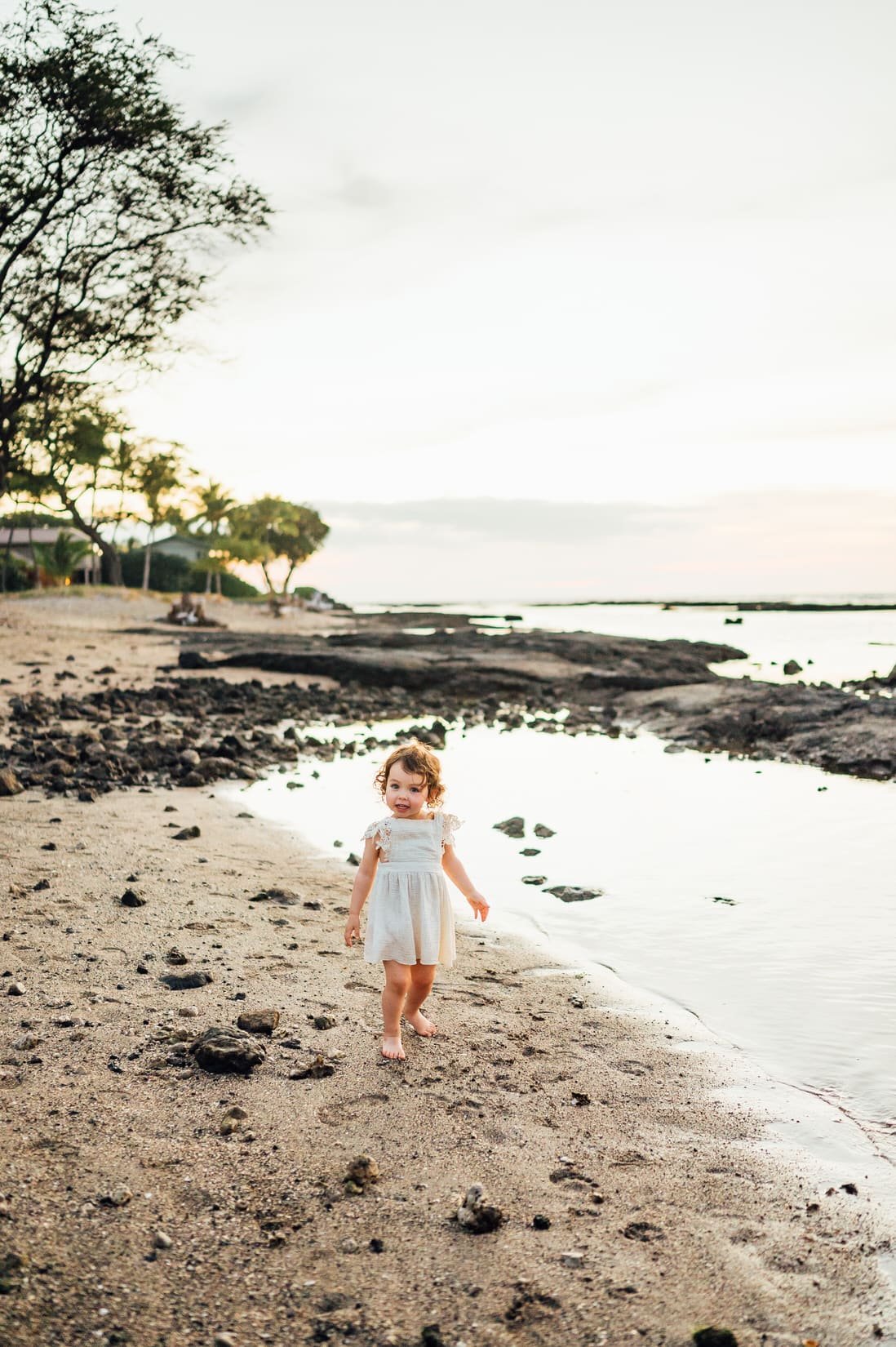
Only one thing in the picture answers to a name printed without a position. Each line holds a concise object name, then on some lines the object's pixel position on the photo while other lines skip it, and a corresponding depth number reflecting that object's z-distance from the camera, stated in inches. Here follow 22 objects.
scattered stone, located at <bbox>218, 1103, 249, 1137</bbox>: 137.3
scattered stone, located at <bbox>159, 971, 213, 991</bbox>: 188.9
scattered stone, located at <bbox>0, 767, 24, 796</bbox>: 343.6
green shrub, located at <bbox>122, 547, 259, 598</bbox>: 3065.9
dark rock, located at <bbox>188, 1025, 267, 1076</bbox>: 155.2
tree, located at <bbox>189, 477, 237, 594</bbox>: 3245.6
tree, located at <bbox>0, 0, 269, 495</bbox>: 750.5
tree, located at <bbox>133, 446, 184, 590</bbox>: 2623.0
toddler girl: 174.1
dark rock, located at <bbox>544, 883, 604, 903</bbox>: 279.1
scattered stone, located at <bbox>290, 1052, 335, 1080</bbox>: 156.0
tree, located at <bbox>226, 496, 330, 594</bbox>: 3280.0
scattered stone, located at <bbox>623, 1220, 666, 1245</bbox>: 117.6
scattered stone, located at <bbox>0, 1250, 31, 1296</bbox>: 102.6
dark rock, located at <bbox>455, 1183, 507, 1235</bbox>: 116.7
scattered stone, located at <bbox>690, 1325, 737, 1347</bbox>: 98.3
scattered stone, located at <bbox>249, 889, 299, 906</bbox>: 253.6
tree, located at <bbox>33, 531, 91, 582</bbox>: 2770.7
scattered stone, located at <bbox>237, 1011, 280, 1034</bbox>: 170.2
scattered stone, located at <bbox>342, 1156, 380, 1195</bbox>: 125.3
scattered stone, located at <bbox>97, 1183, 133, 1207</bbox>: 118.4
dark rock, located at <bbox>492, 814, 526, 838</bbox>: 363.6
